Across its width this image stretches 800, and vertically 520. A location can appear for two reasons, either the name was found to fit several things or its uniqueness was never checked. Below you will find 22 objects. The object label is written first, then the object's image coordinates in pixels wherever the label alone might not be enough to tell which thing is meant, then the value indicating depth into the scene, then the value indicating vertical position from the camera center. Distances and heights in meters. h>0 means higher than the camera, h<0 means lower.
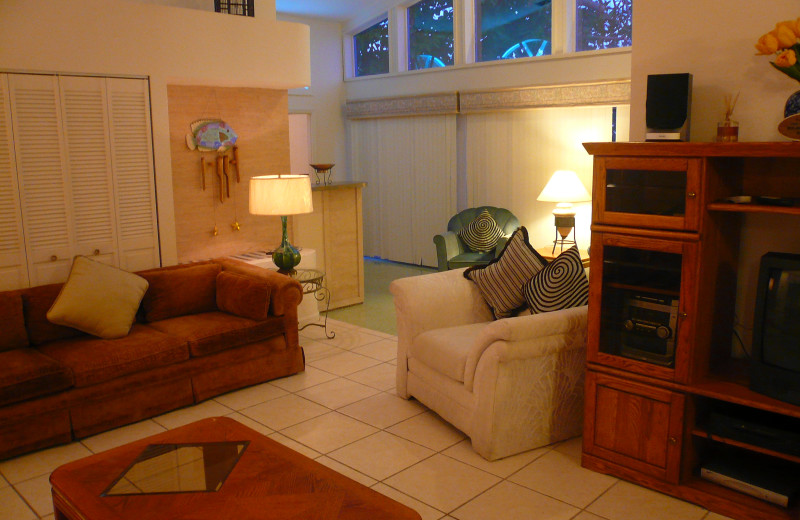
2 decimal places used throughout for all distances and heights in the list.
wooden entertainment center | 2.77 -0.65
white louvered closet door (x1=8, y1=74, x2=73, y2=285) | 4.11 -0.04
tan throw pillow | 3.86 -0.76
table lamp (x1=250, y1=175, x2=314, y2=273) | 4.64 -0.20
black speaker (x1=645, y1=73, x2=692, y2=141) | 2.87 +0.23
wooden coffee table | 2.22 -1.09
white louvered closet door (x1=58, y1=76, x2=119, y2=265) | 4.30 +0.02
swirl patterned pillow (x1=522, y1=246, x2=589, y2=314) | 3.54 -0.64
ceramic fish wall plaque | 5.14 +0.22
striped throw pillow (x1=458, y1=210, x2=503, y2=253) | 6.47 -0.67
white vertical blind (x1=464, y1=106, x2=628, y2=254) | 6.28 +0.07
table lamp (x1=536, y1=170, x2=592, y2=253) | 5.86 -0.28
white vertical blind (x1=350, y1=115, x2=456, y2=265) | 7.80 -0.20
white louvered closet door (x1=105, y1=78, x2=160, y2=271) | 4.50 -0.03
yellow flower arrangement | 2.54 +0.42
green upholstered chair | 6.32 -0.79
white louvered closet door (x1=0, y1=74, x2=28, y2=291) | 4.05 -0.30
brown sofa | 3.43 -1.02
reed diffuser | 2.77 +0.12
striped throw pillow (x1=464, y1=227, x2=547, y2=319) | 3.82 -0.63
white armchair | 3.21 -1.05
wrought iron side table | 5.00 -0.82
